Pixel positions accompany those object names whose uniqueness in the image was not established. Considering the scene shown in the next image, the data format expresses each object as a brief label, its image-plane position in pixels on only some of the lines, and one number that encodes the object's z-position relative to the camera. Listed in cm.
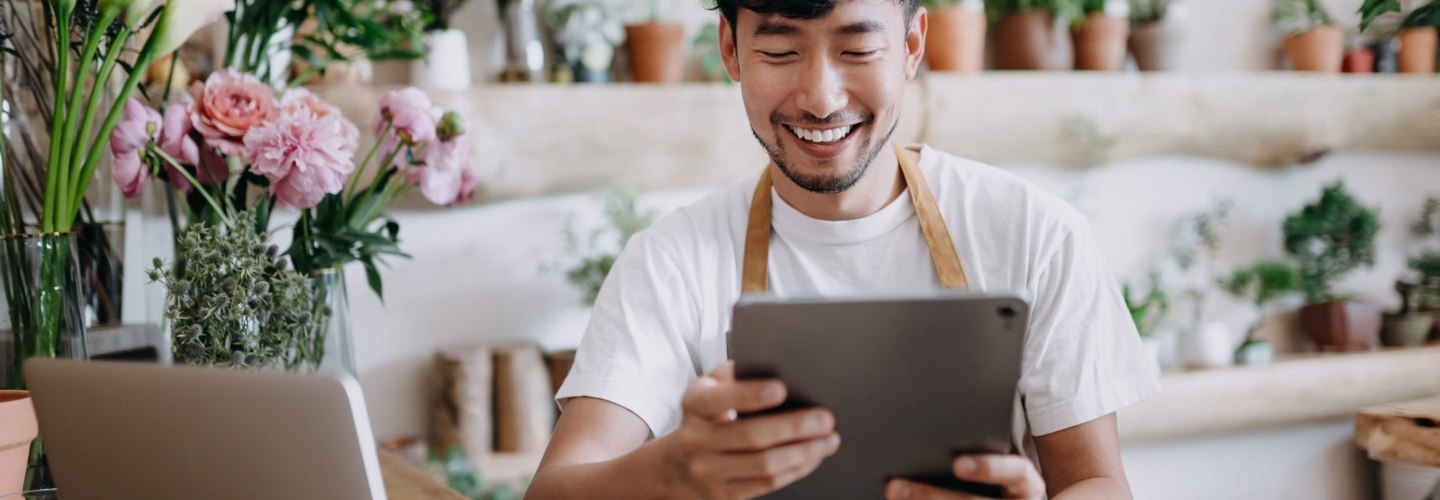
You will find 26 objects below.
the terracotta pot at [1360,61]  331
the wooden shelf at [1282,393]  293
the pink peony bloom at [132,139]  128
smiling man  123
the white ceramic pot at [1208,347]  306
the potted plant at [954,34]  280
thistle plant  120
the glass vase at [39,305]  117
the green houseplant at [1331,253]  324
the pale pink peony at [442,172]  145
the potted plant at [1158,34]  312
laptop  76
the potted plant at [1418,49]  333
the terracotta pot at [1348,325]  321
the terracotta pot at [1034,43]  296
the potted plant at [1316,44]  322
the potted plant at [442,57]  233
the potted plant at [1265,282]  328
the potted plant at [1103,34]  302
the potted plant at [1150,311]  298
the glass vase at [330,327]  139
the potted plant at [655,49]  258
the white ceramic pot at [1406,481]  305
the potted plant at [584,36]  252
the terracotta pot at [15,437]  100
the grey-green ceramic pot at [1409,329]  329
